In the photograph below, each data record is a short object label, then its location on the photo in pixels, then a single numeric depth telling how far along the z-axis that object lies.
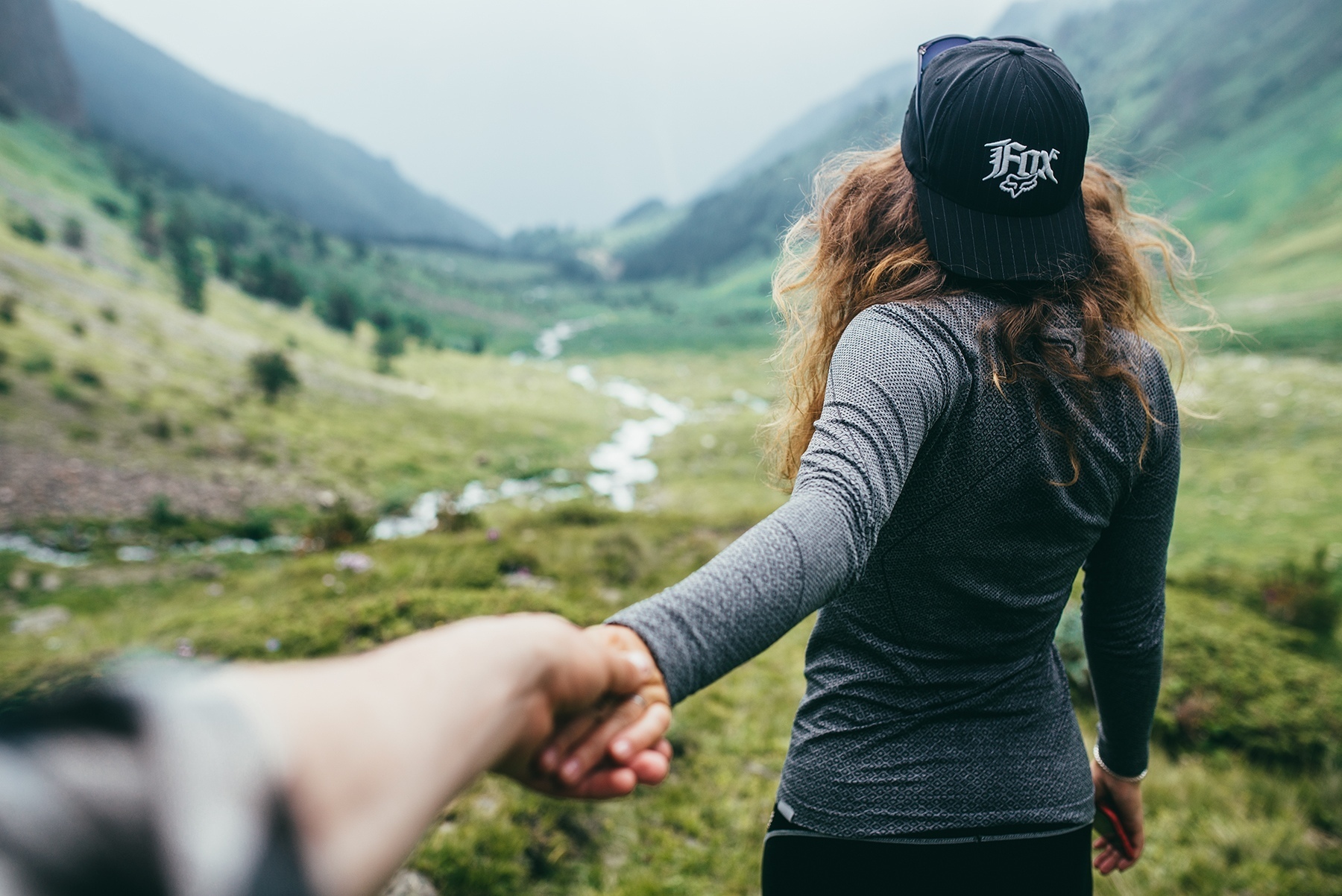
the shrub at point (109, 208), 60.69
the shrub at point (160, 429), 24.11
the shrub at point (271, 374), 33.01
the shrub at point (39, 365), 23.16
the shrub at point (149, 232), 52.49
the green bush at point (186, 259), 45.03
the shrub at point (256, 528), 20.95
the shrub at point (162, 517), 18.92
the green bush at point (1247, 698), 5.18
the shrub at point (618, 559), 9.77
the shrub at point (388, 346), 55.12
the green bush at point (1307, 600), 8.03
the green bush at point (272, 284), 58.44
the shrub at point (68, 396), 22.89
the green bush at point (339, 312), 60.81
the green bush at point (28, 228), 38.34
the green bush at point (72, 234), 42.53
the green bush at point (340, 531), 12.21
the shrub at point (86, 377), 24.56
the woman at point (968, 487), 1.52
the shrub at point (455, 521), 12.59
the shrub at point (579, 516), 14.05
